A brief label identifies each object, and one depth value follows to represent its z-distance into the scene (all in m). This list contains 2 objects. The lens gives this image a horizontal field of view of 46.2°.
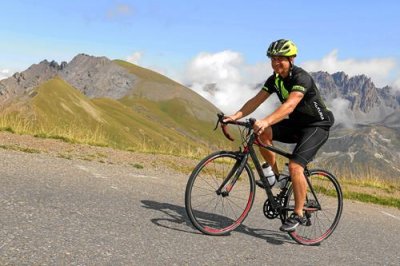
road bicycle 6.29
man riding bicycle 6.32
